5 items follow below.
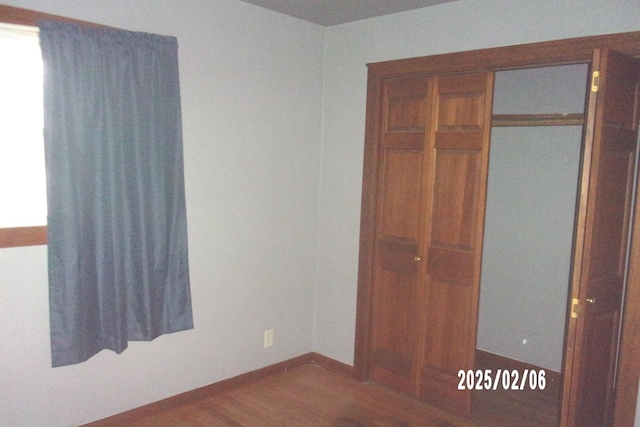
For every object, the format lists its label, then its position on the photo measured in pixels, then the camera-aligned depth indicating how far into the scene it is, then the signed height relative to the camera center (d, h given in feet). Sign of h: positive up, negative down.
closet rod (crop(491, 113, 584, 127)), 11.49 +1.39
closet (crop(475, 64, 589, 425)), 11.76 -1.01
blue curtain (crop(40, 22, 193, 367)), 8.04 -0.44
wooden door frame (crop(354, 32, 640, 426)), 8.59 +0.74
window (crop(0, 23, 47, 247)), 7.86 +0.36
